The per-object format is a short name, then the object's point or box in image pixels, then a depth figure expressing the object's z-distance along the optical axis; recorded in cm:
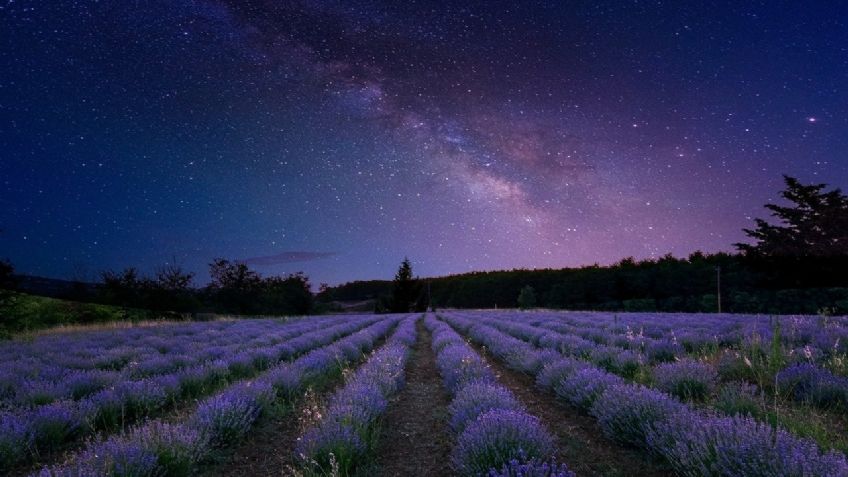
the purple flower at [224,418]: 374
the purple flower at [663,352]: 726
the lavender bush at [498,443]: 275
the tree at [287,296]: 6094
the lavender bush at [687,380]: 455
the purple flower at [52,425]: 379
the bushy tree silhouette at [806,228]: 3042
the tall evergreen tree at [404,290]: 5656
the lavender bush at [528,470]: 224
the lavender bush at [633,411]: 343
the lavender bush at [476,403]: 371
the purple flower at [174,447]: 305
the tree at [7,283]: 1745
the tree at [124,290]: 3606
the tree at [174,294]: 3953
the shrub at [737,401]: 360
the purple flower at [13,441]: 335
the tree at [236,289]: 5916
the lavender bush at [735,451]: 200
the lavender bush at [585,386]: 455
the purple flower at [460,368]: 542
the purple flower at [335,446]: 317
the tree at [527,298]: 4803
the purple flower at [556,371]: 563
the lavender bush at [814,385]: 417
